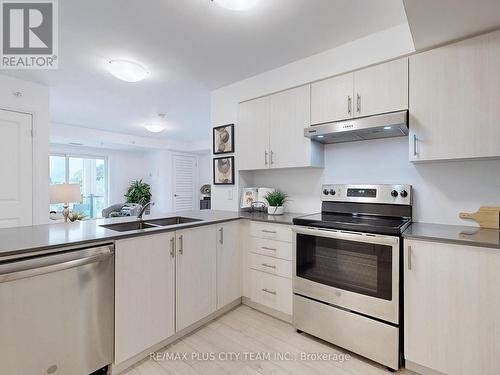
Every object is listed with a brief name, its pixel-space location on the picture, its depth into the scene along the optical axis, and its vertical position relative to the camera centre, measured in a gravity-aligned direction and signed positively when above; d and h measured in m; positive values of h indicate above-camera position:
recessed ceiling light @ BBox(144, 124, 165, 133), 4.81 +1.14
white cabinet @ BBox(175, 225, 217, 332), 1.95 -0.73
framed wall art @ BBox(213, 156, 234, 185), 3.04 +0.20
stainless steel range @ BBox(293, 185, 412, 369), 1.61 -0.61
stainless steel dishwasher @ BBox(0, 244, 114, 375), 1.19 -0.67
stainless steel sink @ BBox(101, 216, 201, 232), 2.04 -0.32
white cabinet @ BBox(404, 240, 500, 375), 1.34 -0.69
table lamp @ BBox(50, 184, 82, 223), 3.22 -0.10
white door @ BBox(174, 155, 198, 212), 7.31 +0.15
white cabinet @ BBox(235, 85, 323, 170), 2.39 +0.56
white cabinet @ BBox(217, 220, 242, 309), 2.29 -0.73
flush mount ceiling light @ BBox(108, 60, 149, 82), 2.42 +1.15
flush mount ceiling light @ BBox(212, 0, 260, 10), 1.57 +1.15
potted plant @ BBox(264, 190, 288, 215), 2.69 -0.17
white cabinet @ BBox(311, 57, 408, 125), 1.86 +0.76
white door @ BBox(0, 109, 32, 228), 2.86 +0.20
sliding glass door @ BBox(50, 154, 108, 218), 6.29 +0.25
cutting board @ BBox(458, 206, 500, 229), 1.68 -0.20
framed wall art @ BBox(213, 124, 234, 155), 3.04 +0.59
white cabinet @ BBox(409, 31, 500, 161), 1.55 +0.57
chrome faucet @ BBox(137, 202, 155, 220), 2.15 -0.23
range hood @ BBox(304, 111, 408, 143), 1.79 +0.45
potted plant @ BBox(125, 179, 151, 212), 7.23 -0.19
